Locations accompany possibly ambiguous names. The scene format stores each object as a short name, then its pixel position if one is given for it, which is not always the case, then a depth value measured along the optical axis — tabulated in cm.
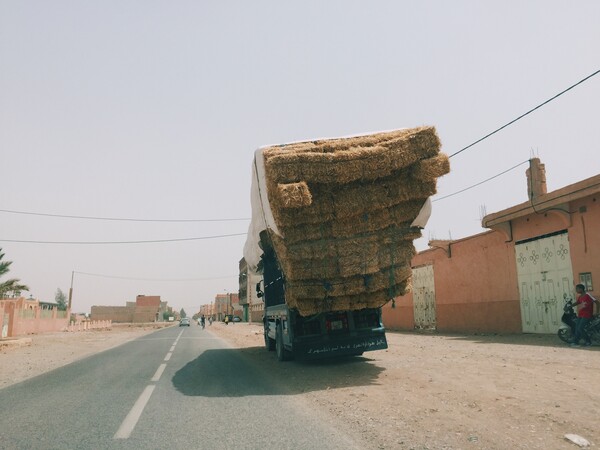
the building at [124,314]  11494
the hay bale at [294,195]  781
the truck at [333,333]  1041
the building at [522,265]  1518
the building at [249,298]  7370
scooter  1360
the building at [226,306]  11525
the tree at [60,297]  15625
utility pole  6135
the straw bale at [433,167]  848
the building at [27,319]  3095
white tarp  882
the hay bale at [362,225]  859
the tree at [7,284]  3278
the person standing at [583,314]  1283
